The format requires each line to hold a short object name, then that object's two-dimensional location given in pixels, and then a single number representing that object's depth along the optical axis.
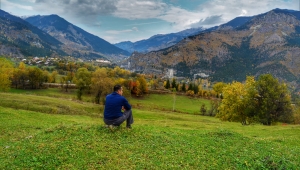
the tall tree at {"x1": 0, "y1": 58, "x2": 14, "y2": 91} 77.38
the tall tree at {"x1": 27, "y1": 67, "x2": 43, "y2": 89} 123.38
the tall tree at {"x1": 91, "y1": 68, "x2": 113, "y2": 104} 70.50
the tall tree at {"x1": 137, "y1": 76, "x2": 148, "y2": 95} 139.91
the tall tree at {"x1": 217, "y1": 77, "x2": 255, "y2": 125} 53.31
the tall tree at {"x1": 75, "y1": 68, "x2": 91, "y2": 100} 90.98
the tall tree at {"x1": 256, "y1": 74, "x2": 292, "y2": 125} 49.69
